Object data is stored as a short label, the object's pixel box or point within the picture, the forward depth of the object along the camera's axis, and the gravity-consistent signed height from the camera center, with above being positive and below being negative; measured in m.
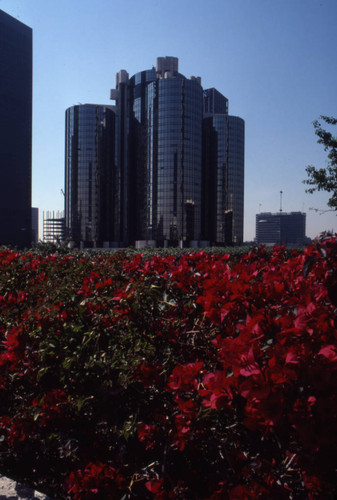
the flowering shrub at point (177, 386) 1.44 -0.68
